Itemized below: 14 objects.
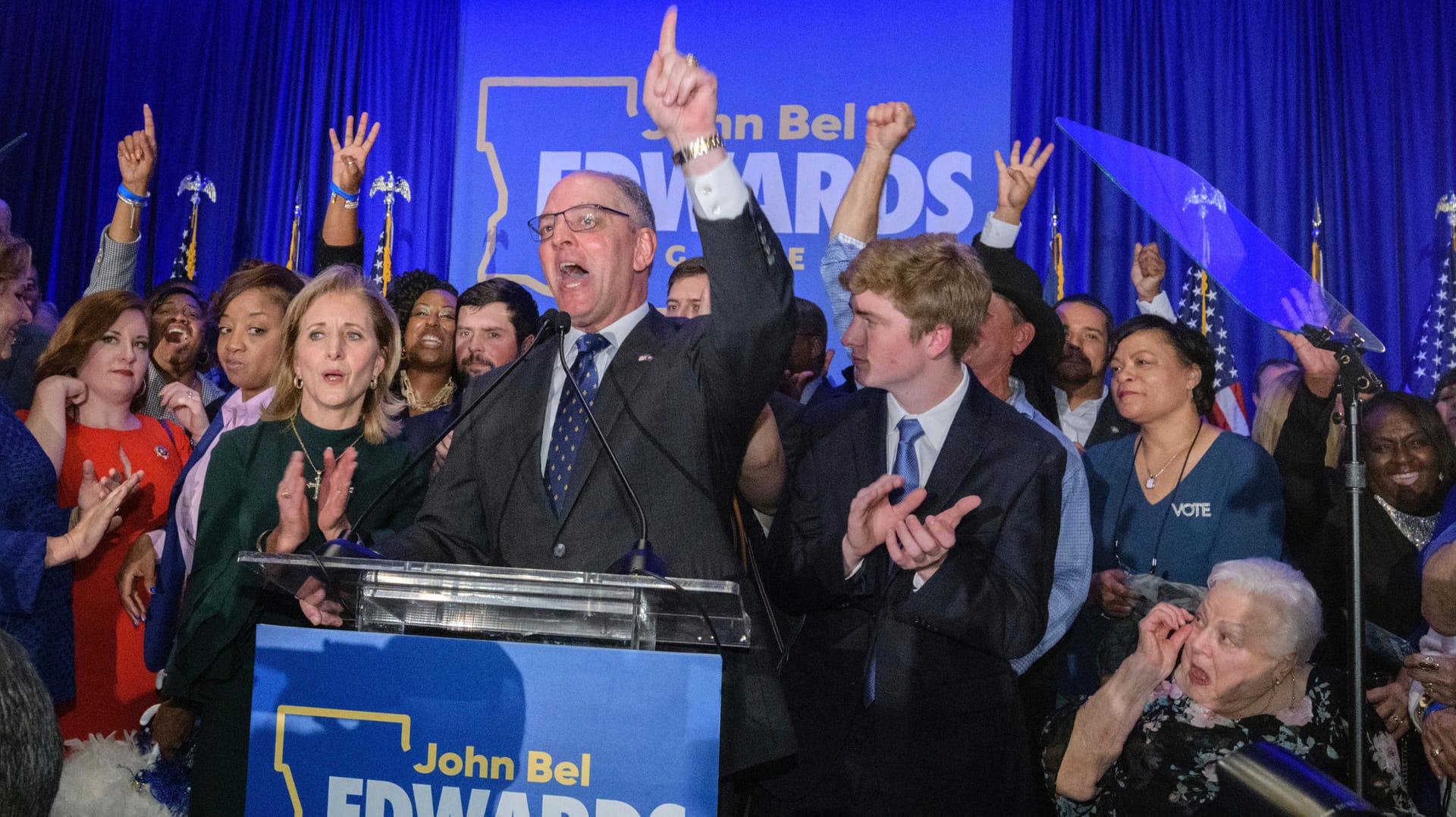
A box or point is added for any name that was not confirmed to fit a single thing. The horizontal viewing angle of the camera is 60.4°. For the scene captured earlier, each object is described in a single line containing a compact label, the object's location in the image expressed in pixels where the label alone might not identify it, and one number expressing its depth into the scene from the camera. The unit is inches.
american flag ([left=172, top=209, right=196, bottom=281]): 291.1
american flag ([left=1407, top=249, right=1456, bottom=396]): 243.6
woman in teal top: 130.5
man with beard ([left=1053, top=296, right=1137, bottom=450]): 173.0
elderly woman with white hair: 99.7
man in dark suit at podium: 80.4
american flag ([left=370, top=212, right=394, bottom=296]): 279.1
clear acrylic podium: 68.2
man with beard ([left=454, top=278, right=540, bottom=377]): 156.9
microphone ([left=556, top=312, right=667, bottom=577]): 68.8
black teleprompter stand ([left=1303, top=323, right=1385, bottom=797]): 94.6
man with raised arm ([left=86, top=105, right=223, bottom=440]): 165.2
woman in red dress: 131.4
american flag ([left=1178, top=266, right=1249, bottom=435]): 250.5
